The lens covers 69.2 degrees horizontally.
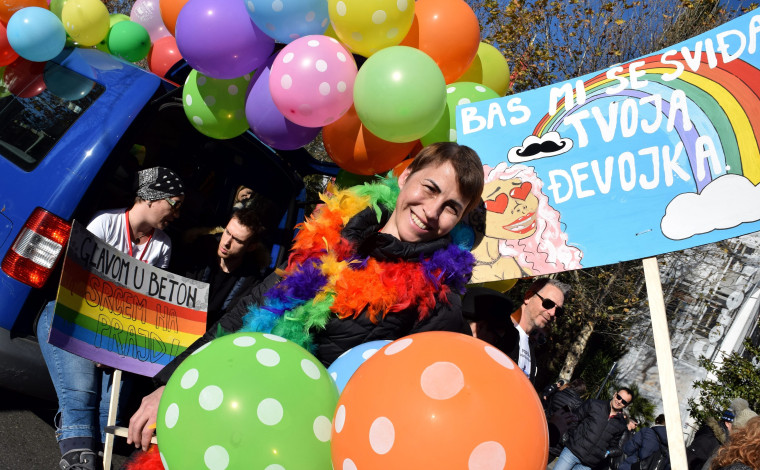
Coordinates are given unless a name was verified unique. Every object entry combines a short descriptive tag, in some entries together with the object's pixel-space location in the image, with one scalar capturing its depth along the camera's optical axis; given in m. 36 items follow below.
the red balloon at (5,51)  3.14
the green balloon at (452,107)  2.73
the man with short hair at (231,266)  3.29
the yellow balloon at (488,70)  3.23
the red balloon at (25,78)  3.02
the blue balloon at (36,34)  2.99
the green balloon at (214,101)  2.99
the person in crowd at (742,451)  2.71
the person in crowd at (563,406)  5.64
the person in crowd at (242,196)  4.13
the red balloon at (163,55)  3.93
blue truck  2.60
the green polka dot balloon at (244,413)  1.35
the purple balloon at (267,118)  2.73
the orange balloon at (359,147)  2.65
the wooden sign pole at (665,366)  1.76
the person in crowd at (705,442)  6.10
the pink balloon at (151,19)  4.17
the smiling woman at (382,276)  1.90
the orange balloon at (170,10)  3.21
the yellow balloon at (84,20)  3.34
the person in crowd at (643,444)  6.56
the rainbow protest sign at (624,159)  1.94
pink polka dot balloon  2.40
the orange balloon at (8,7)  3.29
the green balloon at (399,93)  2.28
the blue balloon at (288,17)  2.46
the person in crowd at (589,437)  5.56
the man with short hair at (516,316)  2.97
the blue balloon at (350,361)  1.72
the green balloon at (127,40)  3.71
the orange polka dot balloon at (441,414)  1.17
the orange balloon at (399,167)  2.71
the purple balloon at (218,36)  2.63
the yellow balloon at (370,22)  2.42
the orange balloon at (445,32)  2.76
